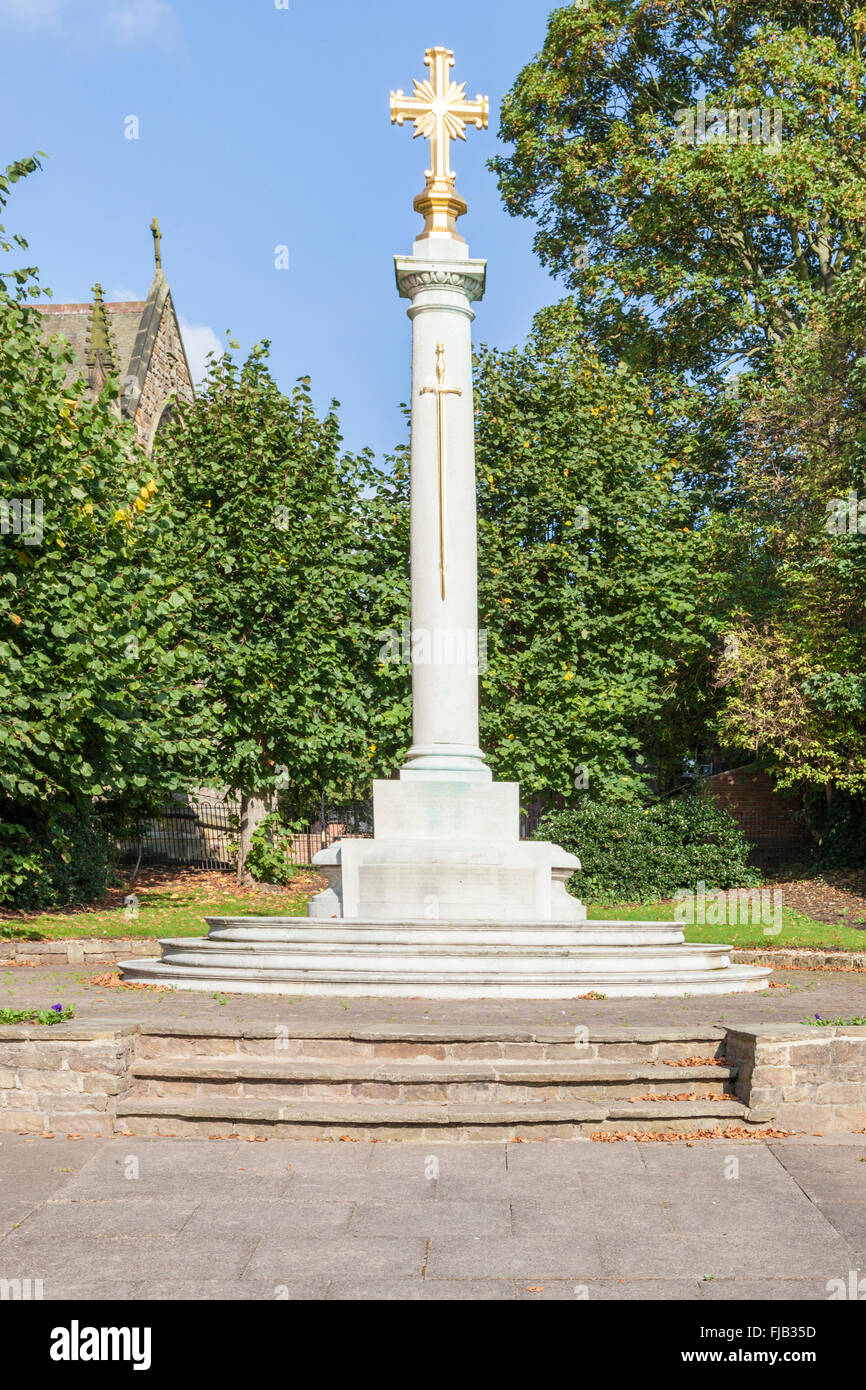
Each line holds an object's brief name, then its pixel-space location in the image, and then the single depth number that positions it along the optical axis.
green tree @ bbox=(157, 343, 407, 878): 21.73
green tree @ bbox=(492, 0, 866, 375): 25.31
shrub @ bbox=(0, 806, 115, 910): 17.38
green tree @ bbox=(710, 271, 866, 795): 21.88
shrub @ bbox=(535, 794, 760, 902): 20.95
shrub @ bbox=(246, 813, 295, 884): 22.25
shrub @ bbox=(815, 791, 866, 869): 25.06
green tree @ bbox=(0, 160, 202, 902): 15.81
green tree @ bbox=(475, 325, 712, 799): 22.20
